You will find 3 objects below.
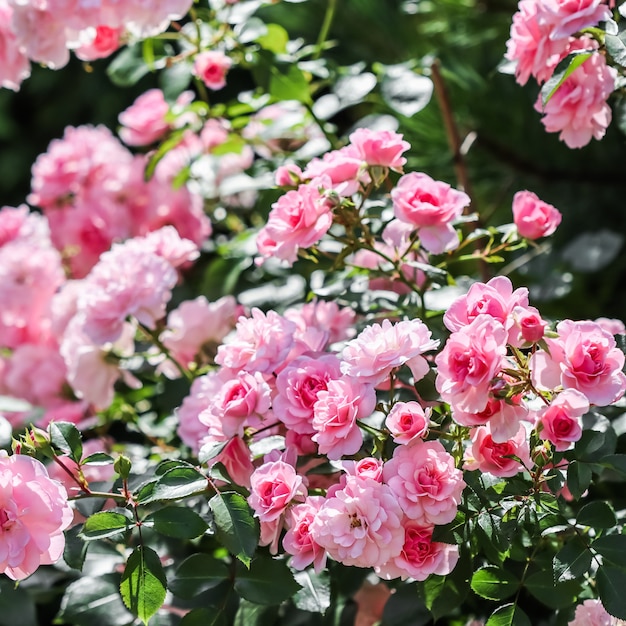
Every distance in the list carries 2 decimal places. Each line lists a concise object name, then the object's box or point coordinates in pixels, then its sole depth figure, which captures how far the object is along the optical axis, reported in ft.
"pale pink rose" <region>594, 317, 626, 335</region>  6.87
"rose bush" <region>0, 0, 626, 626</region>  6.42
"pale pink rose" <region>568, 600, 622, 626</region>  6.49
